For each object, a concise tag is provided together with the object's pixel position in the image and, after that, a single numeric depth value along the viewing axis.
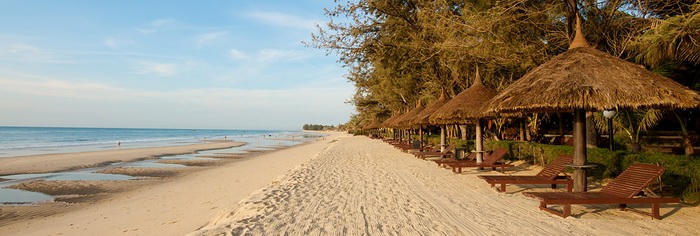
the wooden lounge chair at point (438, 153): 12.83
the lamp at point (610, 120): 8.76
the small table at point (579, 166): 5.69
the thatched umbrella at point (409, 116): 17.35
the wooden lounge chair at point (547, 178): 6.67
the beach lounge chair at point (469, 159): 11.15
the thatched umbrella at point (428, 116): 13.17
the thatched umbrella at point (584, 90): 5.35
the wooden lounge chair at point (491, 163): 9.17
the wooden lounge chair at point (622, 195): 4.86
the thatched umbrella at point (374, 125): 35.16
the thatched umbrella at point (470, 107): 9.84
